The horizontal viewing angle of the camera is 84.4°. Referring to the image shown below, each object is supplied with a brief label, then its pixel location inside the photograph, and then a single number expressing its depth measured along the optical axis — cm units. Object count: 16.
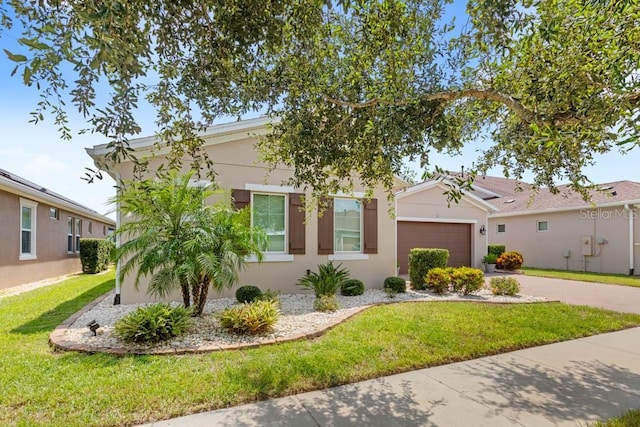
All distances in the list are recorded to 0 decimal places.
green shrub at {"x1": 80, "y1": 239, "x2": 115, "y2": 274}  1577
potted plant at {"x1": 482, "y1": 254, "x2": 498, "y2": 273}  1639
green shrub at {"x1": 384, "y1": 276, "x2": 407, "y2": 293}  978
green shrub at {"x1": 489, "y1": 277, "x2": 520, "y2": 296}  968
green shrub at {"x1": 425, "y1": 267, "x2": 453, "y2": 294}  959
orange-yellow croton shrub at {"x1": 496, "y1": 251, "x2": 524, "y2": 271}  1655
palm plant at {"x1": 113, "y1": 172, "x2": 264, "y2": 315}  573
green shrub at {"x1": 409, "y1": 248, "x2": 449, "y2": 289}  1051
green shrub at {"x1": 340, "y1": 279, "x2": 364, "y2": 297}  921
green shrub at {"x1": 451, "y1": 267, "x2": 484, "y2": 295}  957
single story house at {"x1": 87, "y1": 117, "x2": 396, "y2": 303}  877
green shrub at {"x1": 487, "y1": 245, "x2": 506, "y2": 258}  1762
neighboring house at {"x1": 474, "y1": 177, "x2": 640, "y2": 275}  1589
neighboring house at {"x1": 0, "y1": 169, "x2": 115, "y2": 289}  1091
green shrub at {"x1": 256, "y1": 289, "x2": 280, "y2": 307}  733
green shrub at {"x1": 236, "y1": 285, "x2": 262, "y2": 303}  801
